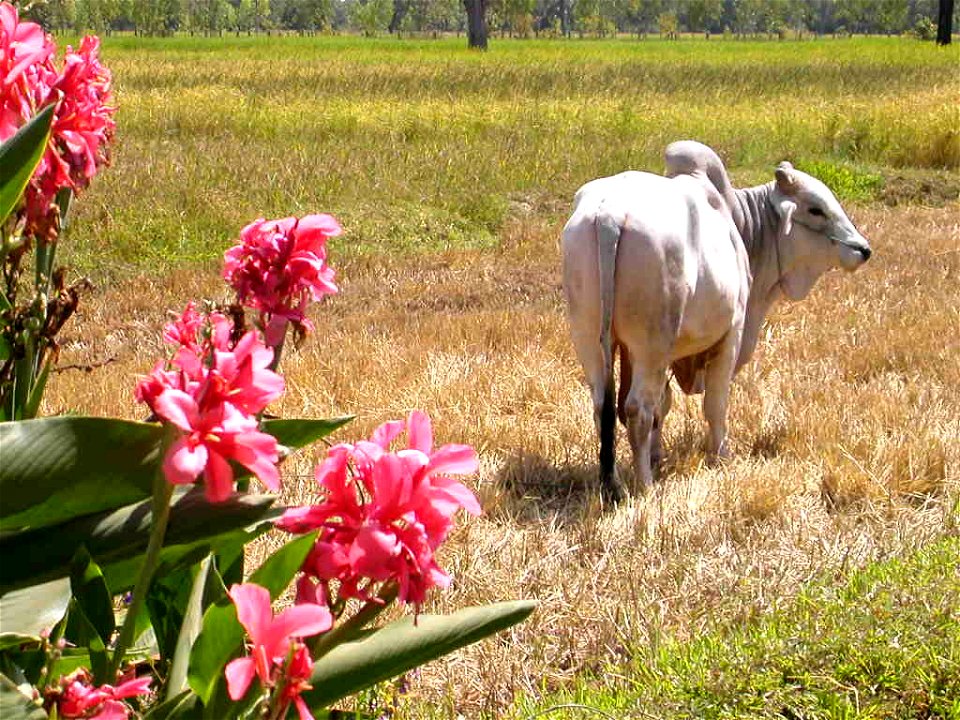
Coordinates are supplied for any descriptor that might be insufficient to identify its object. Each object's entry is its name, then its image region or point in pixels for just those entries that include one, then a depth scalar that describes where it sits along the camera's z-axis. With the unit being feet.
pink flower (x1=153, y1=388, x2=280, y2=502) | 15.27
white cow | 40.69
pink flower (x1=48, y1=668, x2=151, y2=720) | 16.93
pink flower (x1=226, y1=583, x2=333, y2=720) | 15.93
